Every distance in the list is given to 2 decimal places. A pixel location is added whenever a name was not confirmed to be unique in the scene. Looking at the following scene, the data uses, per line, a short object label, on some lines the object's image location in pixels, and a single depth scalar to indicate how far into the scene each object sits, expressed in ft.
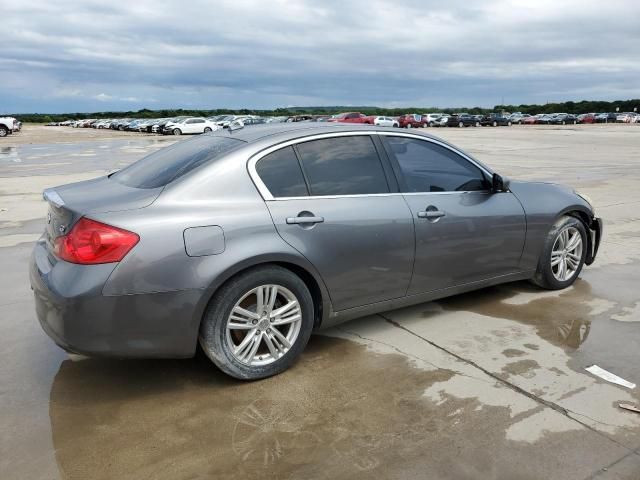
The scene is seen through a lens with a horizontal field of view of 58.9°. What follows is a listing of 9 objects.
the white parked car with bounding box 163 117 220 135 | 155.33
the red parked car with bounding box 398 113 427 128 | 188.65
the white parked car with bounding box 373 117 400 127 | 168.06
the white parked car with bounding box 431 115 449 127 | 199.82
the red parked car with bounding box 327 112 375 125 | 154.54
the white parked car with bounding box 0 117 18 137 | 140.26
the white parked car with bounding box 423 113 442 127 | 197.98
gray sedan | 10.37
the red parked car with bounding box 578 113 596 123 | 243.40
